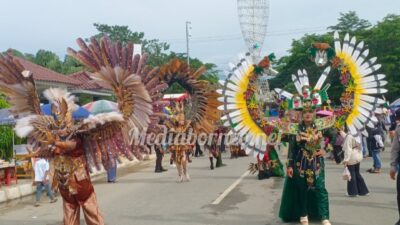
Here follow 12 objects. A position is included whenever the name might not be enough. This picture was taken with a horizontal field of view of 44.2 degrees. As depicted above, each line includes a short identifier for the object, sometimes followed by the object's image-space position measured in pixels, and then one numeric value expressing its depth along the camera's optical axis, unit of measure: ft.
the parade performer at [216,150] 53.25
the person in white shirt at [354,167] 30.99
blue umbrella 20.95
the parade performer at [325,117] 22.45
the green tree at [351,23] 128.88
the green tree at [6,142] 45.37
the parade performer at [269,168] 40.81
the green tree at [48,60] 101.55
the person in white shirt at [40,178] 34.32
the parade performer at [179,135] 40.63
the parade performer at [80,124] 18.40
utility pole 163.82
